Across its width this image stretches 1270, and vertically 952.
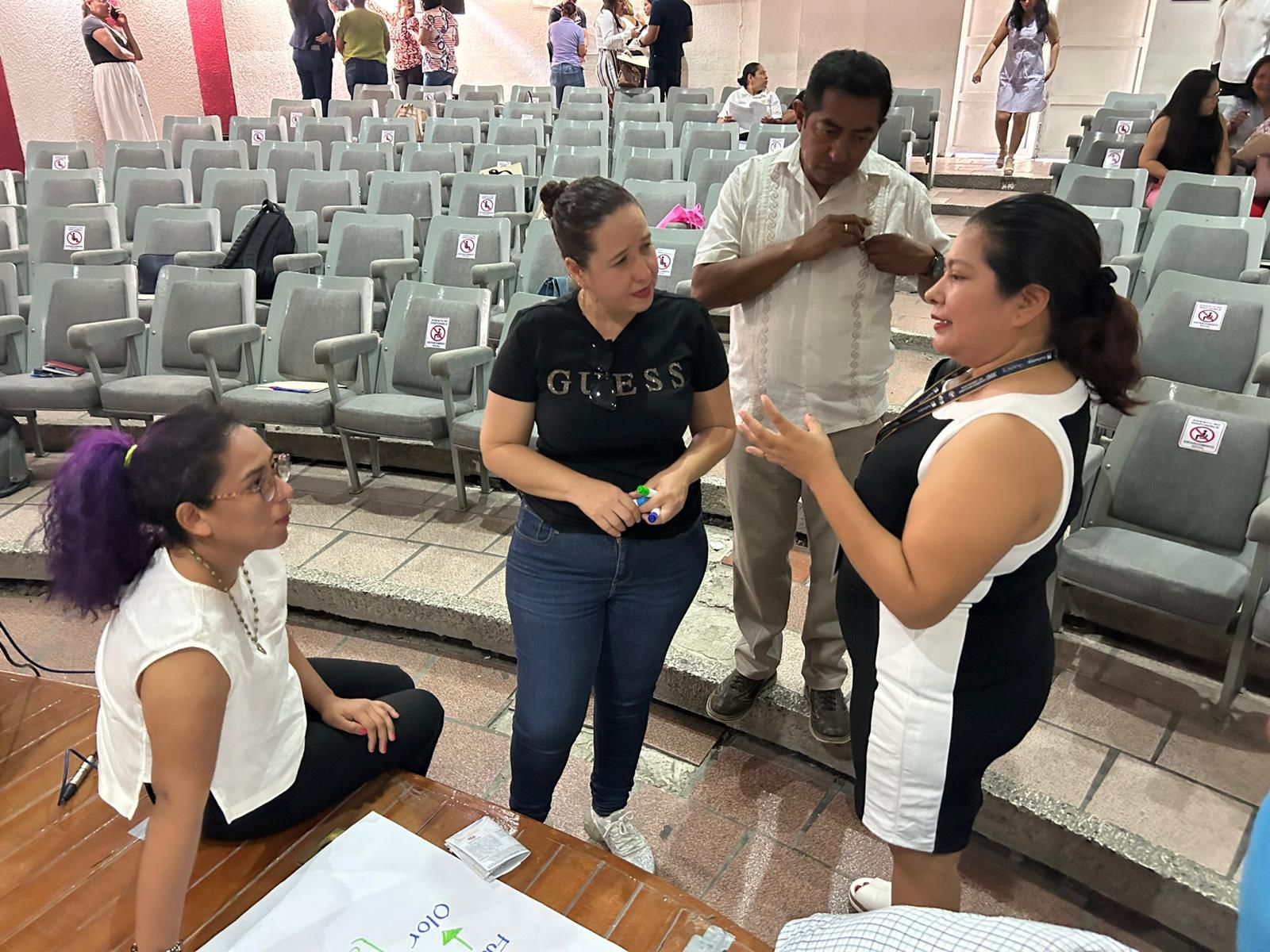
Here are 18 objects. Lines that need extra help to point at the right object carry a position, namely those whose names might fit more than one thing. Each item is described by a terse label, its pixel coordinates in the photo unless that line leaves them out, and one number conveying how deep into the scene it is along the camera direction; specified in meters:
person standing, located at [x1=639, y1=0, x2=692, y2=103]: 7.62
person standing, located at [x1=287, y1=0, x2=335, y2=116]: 8.52
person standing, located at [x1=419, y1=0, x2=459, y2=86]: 8.65
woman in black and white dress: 1.02
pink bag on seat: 3.91
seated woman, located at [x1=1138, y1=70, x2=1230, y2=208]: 4.40
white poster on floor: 1.15
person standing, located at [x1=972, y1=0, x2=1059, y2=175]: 6.80
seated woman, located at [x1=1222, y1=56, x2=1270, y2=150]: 4.48
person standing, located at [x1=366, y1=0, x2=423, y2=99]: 8.89
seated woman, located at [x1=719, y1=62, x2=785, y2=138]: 6.80
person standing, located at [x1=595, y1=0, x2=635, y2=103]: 8.04
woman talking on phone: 7.82
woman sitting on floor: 1.11
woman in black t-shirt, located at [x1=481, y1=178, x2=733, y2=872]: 1.34
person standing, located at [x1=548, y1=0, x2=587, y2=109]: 8.32
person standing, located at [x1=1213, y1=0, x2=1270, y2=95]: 5.29
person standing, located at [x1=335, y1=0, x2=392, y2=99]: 8.20
